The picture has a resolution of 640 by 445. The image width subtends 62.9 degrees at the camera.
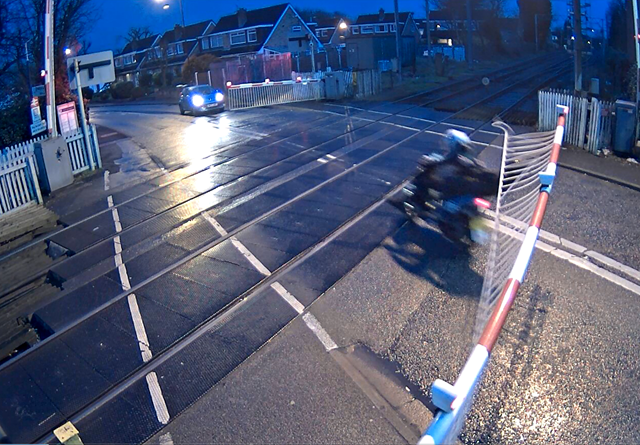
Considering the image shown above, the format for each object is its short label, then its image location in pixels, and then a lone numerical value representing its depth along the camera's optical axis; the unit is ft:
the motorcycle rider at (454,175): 26.32
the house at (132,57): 219.20
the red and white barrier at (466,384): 7.76
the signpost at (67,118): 49.11
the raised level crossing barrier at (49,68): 44.65
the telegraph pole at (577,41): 55.42
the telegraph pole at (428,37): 146.73
